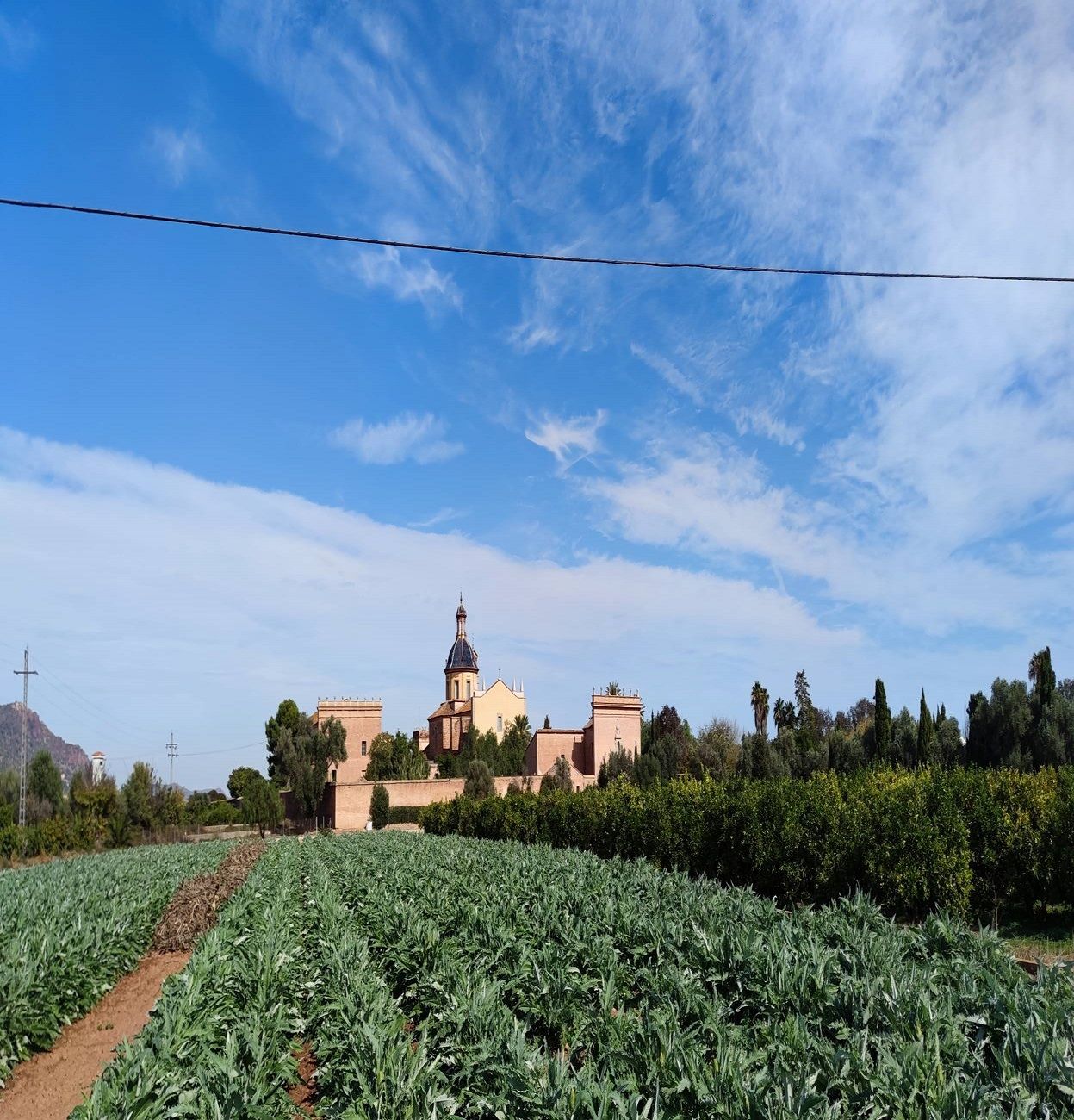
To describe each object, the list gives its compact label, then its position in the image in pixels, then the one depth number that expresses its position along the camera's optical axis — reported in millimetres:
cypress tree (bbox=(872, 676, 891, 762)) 43875
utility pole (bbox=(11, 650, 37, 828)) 45281
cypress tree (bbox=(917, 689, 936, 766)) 41250
